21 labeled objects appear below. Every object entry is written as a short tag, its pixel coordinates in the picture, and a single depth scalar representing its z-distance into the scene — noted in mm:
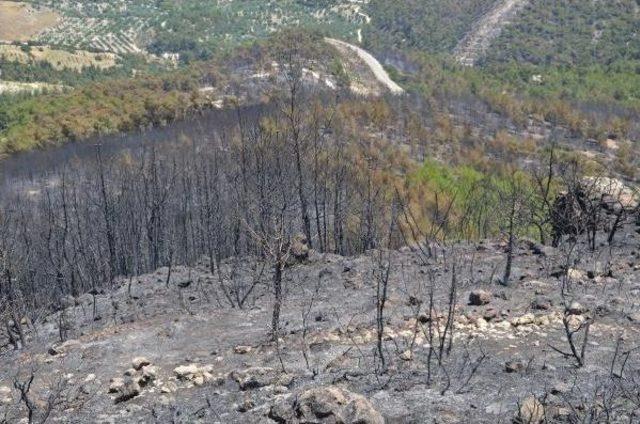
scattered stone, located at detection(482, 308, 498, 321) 18641
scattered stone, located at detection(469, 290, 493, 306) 19781
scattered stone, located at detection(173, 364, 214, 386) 16516
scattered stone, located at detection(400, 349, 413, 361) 16648
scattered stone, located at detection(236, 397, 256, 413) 15051
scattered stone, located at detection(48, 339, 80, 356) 19891
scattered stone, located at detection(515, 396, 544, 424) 12922
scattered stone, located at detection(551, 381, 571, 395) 14492
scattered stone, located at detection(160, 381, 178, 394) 16172
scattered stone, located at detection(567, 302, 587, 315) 18172
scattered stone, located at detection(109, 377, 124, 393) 16391
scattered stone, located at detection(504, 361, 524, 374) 15734
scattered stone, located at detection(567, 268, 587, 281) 21688
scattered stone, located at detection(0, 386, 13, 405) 16781
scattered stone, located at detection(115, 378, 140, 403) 15945
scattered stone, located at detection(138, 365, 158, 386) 16547
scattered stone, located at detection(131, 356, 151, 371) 17345
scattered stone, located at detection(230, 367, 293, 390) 15914
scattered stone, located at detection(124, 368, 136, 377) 17156
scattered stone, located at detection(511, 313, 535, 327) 18172
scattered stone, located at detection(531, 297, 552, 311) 19125
